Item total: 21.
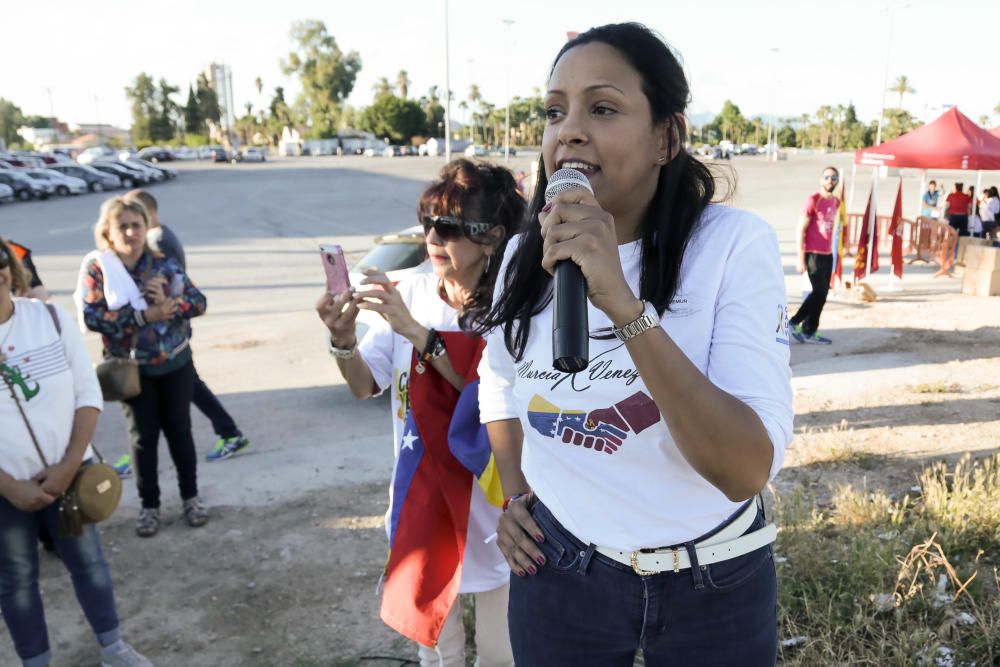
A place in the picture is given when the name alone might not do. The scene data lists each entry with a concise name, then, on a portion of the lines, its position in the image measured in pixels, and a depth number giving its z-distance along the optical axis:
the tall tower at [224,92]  112.12
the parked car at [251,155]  66.94
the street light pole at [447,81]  37.62
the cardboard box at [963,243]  14.36
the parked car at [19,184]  34.38
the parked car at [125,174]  43.11
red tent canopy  11.88
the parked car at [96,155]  58.53
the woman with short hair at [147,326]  4.70
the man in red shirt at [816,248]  8.91
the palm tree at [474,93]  109.88
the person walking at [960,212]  16.72
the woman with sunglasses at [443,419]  2.57
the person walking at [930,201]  18.69
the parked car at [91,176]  40.44
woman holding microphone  1.42
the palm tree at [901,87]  91.94
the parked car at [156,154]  66.31
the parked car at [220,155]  65.94
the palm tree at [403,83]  111.00
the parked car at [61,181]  36.62
